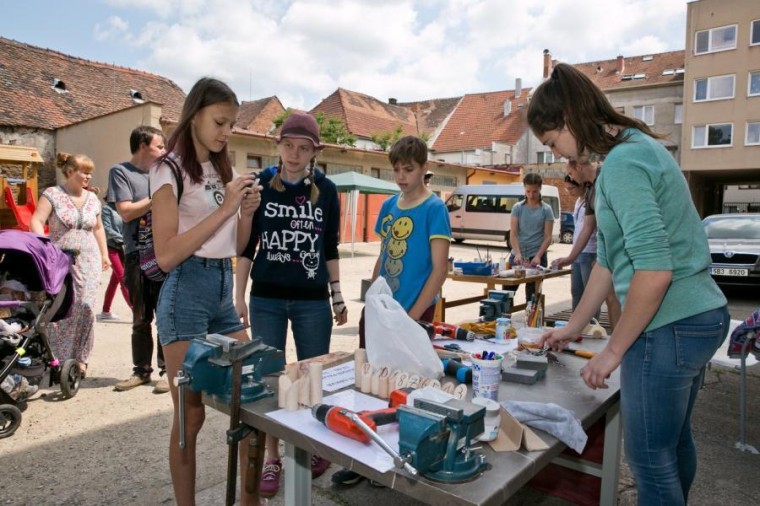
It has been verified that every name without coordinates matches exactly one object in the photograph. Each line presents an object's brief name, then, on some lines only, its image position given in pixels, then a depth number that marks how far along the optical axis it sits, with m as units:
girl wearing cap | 2.38
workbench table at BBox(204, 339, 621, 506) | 1.08
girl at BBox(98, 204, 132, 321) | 5.30
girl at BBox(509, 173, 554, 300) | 5.75
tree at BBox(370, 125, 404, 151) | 27.14
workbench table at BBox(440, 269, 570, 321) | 4.86
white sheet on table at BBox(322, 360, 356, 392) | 1.68
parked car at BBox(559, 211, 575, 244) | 20.22
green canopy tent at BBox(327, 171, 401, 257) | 13.48
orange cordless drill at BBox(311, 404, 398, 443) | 1.27
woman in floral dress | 3.91
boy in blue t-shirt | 2.57
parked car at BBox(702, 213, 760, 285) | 8.09
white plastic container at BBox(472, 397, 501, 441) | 1.26
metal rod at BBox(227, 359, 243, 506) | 1.42
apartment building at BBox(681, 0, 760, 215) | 24.50
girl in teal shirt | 1.36
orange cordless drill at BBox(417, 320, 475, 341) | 2.34
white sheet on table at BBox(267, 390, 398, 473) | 1.20
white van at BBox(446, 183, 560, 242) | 18.28
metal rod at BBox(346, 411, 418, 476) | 1.09
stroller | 3.17
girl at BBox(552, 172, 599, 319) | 4.57
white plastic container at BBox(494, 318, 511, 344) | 2.38
